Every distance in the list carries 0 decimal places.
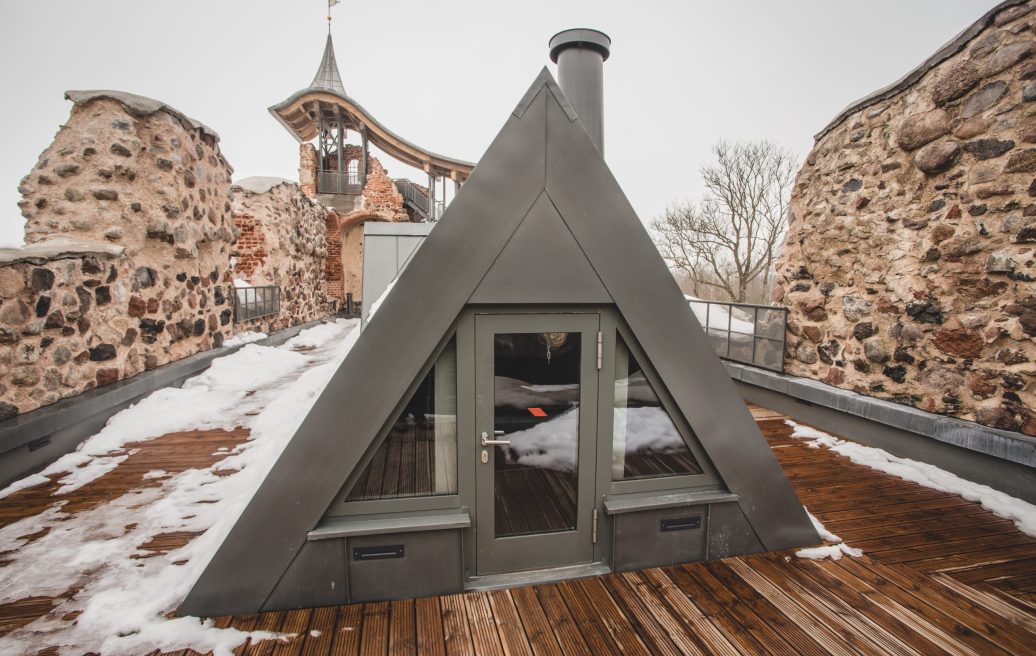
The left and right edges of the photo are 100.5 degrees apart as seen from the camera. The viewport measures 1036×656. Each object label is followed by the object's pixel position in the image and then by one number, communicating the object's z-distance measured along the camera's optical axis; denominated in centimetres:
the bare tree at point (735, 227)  1439
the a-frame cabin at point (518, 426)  212
